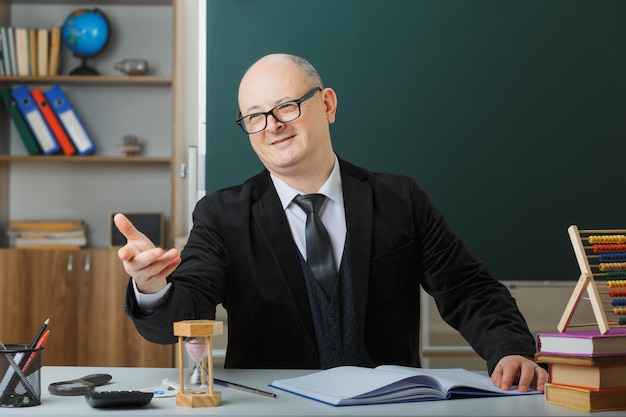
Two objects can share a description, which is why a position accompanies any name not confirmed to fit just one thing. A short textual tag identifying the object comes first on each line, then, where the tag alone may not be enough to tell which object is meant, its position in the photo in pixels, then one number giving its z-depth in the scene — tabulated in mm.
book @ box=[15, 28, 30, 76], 4145
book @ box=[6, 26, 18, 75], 4145
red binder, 4195
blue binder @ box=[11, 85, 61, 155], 4188
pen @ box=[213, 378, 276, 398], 1426
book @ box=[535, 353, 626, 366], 1345
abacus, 1411
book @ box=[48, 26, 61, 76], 4177
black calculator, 1313
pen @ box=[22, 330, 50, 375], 1362
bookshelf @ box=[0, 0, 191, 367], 4344
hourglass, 1330
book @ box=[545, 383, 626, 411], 1338
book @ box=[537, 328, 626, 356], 1344
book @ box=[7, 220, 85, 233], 4117
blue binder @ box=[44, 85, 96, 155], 4207
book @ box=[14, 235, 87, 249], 4062
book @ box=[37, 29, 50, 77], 4180
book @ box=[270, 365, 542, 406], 1371
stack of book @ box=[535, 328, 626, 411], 1343
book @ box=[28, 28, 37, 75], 4176
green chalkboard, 3188
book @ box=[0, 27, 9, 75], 4160
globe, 4238
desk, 1290
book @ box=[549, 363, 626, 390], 1347
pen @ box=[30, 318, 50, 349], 1425
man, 2094
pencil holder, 1347
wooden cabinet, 3949
